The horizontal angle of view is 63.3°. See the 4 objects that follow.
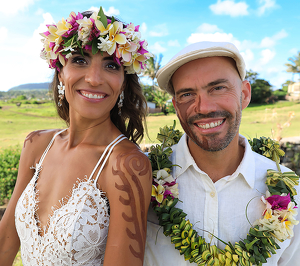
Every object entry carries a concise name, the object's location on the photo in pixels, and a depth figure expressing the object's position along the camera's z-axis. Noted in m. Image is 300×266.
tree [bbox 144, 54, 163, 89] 43.44
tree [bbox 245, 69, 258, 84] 34.44
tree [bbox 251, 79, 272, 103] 33.96
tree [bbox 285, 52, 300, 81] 45.40
